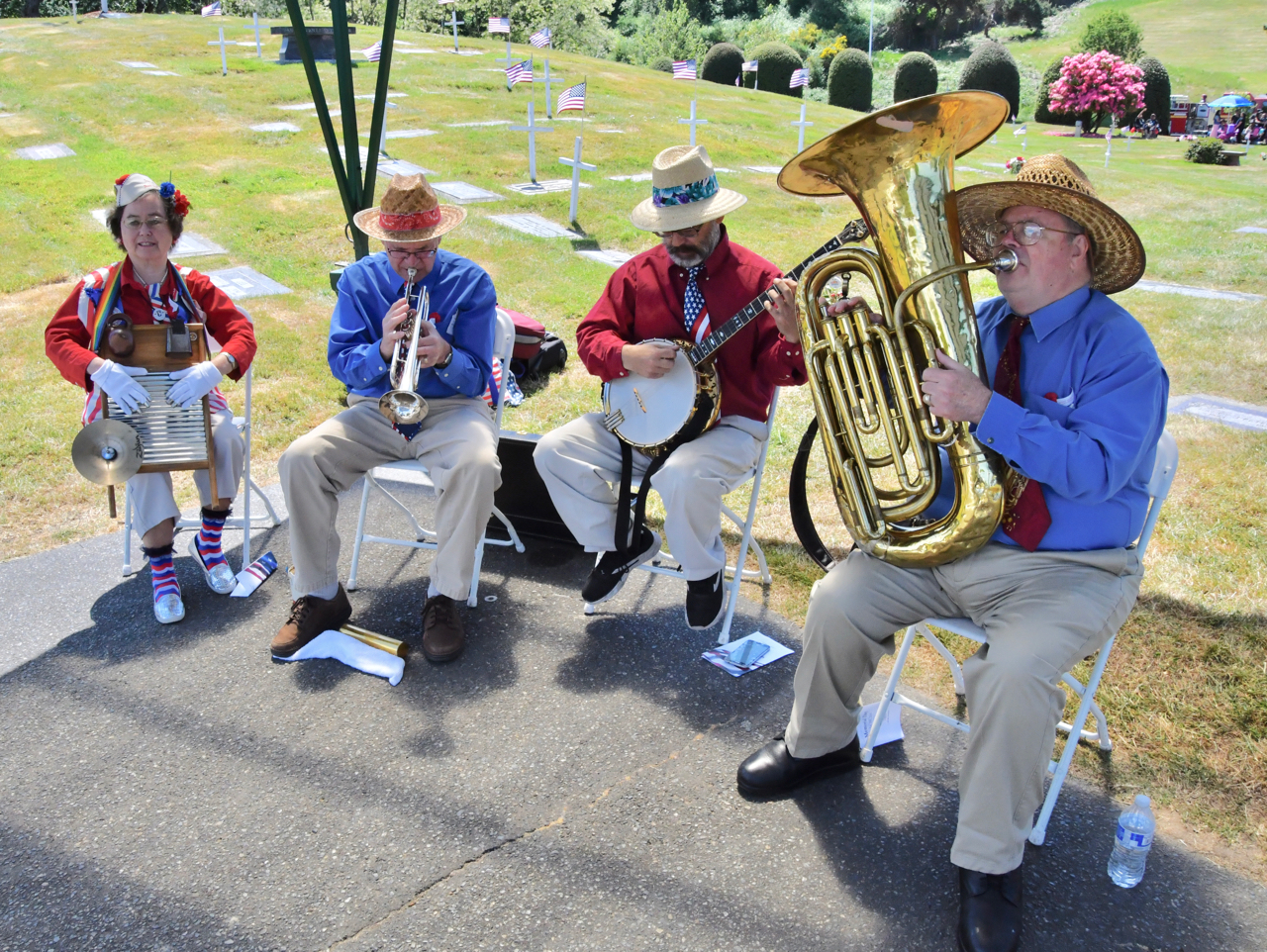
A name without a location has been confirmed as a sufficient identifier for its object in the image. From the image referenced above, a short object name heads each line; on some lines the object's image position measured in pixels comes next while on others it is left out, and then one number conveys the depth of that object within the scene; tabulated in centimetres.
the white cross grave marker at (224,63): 1734
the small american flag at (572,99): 1284
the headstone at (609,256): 905
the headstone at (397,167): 1179
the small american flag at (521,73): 1345
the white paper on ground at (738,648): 336
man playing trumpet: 348
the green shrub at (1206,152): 1936
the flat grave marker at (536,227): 984
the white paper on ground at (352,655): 334
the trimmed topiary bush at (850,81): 2689
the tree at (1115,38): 2933
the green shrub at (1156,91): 2584
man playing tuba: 226
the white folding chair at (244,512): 392
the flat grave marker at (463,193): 1084
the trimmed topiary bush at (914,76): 2752
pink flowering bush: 2389
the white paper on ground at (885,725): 297
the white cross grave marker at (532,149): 1163
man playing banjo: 339
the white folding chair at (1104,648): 251
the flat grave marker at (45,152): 1183
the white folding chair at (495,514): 372
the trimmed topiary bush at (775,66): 2861
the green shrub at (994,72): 2702
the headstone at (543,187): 1145
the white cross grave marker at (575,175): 990
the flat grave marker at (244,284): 773
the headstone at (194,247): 866
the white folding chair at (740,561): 353
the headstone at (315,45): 1617
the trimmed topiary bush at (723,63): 2920
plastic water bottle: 236
